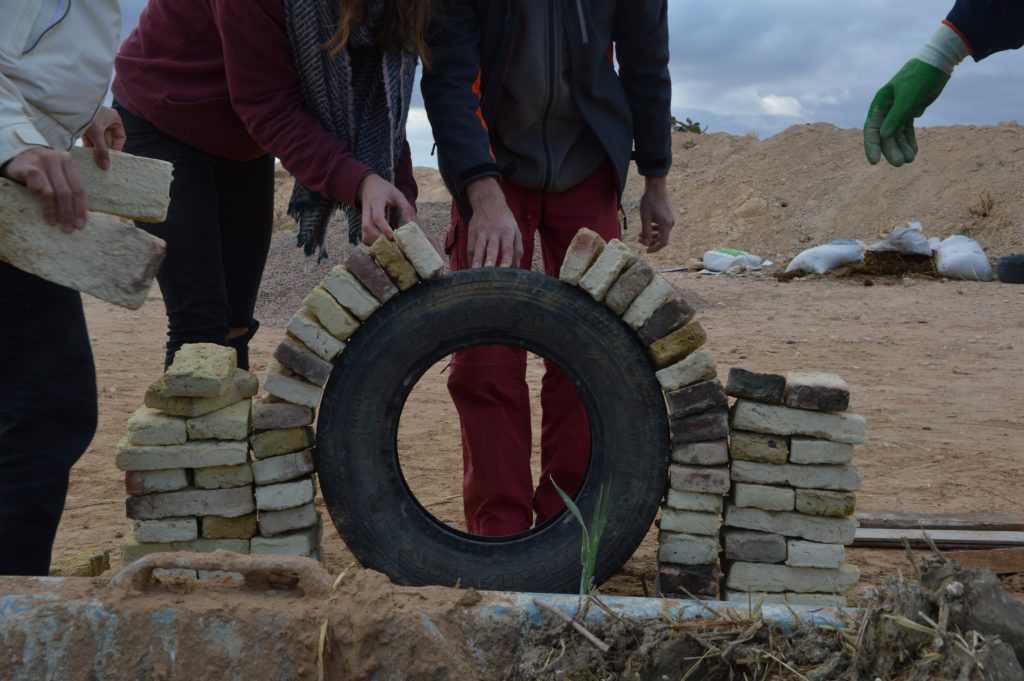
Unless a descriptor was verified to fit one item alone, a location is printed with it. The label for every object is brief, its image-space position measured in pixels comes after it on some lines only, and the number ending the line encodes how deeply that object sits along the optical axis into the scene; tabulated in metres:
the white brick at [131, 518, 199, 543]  2.88
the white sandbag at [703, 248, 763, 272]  14.41
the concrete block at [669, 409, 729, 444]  2.82
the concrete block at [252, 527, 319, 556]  2.90
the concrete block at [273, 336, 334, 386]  2.84
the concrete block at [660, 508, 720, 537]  2.88
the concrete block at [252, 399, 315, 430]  2.85
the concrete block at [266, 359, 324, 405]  2.87
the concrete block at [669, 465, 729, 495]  2.84
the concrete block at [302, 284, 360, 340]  2.82
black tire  2.79
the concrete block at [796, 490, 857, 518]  2.87
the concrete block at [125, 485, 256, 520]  2.87
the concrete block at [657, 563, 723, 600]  2.88
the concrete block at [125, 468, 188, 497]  2.85
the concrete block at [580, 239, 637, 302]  2.79
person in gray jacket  3.09
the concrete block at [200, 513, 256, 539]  2.89
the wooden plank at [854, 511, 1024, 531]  3.83
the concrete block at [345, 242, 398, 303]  2.79
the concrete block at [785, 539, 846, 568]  2.89
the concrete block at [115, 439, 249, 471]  2.84
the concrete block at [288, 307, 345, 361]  2.83
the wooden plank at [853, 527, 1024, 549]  3.67
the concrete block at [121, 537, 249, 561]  2.88
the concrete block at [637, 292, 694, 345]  2.80
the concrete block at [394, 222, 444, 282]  2.78
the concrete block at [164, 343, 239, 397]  2.81
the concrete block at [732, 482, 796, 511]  2.87
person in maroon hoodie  2.88
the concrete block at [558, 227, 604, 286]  2.79
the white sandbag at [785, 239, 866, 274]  13.18
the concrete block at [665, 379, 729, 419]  2.80
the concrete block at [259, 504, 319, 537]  2.90
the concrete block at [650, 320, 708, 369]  2.81
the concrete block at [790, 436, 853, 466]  2.85
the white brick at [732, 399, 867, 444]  2.84
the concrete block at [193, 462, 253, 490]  2.88
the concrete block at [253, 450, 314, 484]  2.86
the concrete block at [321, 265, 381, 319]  2.82
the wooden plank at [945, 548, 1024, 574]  3.49
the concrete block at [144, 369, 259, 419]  2.86
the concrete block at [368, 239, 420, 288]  2.79
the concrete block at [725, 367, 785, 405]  2.85
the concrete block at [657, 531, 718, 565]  2.88
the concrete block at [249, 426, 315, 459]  2.87
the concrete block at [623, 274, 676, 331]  2.80
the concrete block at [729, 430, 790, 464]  2.85
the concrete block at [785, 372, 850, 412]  2.82
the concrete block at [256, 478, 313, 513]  2.87
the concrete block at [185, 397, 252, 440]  2.85
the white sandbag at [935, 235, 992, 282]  12.42
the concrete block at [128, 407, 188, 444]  2.85
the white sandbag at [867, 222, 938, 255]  12.78
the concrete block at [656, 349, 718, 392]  2.79
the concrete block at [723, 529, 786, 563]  2.89
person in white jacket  2.17
